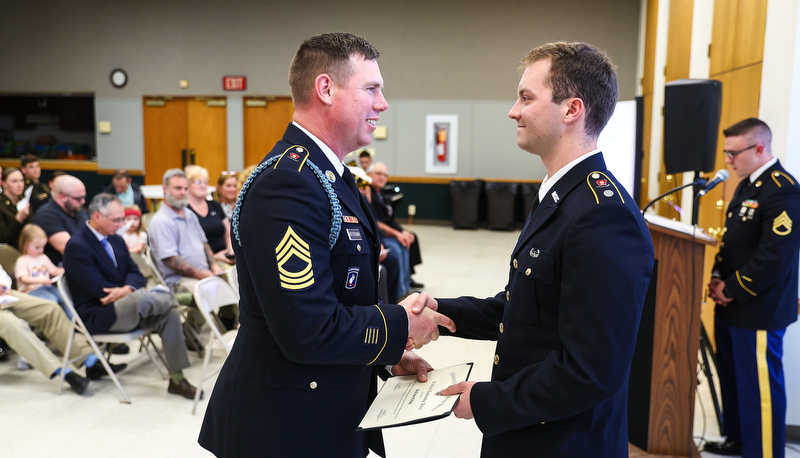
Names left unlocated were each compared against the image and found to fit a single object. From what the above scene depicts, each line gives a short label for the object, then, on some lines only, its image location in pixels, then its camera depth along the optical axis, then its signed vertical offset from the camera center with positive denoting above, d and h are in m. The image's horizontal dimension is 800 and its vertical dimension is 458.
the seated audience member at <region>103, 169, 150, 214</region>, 8.19 -0.65
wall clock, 13.65 +1.26
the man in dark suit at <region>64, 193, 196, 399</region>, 4.18 -1.02
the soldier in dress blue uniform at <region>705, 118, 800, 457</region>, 3.10 -0.67
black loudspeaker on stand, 3.67 +0.13
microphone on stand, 3.10 -0.15
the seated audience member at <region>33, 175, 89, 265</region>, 5.45 -0.67
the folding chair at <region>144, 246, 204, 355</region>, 4.95 -1.39
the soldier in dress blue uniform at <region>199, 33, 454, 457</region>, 1.39 -0.34
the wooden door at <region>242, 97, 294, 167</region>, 13.23 +0.36
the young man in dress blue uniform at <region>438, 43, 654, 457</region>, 1.31 -0.30
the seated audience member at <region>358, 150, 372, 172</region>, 8.73 -0.24
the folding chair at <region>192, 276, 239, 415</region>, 3.97 -1.03
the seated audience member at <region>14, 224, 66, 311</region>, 4.77 -0.99
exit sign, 13.18 +1.14
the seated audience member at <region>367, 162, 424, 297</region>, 6.59 -0.94
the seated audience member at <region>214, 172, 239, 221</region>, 6.36 -0.51
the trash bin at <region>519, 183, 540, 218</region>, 12.17 -0.93
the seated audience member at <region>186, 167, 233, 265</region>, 5.70 -0.69
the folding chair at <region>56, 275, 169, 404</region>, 4.06 -1.29
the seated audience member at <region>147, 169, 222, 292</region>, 5.05 -0.81
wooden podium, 3.02 -0.95
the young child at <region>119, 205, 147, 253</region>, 6.12 -0.95
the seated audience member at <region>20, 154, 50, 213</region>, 8.06 -0.51
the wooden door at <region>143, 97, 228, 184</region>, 13.57 +0.13
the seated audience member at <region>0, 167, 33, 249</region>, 6.17 -0.75
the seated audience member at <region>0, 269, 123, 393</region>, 4.26 -1.31
